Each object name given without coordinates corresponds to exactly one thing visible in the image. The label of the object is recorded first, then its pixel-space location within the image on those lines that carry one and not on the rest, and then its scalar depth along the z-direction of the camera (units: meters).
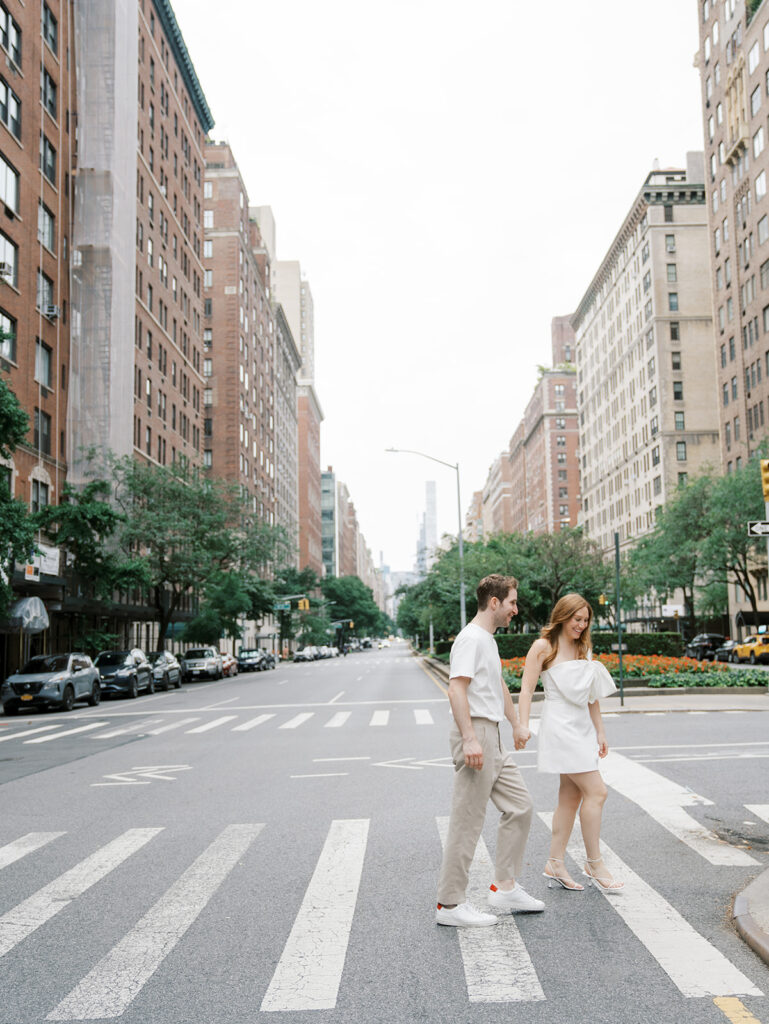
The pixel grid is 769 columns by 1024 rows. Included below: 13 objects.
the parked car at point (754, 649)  43.09
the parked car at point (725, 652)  49.56
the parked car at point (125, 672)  31.73
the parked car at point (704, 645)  54.97
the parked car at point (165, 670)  37.38
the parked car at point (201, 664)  46.62
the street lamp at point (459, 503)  40.05
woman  6.16
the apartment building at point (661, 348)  86.81
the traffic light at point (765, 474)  18.95
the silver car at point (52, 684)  25.62
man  5.50
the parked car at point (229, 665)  51.90
